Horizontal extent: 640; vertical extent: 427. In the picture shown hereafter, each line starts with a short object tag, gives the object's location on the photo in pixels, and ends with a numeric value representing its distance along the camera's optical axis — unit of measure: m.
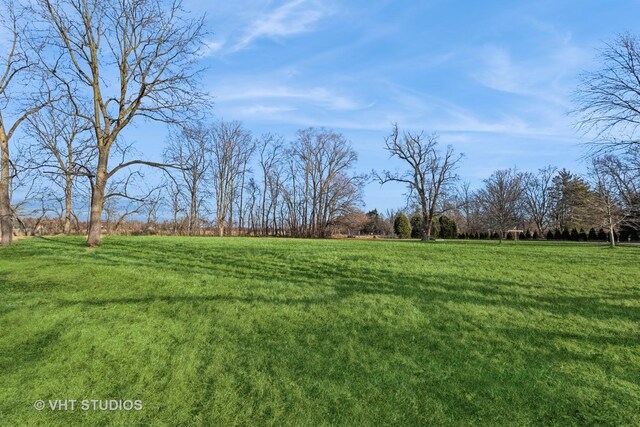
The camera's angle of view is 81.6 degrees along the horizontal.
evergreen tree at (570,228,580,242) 44.81
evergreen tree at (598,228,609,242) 43.11
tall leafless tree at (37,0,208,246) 13.69
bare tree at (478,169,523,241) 37.04
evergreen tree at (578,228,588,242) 43.69
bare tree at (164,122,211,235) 41.04
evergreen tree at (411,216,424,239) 50.22
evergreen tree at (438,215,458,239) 53.41
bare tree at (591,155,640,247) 24.91
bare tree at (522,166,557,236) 65.62
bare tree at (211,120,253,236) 46.78
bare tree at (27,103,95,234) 13.28
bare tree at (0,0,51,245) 14.72
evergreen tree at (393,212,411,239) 50.38
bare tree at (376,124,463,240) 31.72
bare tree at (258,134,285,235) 49.91
